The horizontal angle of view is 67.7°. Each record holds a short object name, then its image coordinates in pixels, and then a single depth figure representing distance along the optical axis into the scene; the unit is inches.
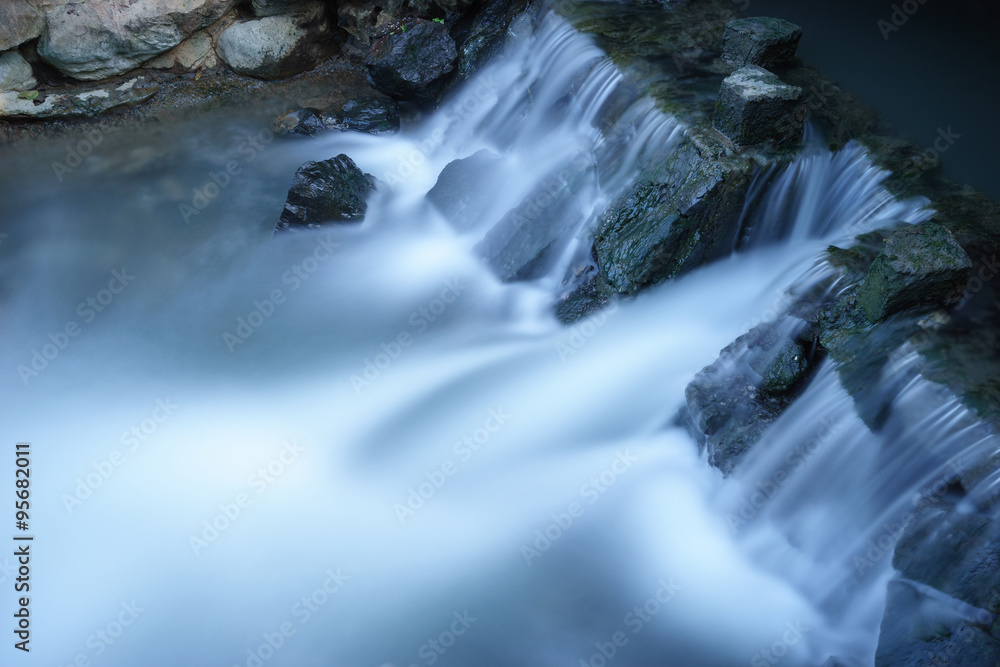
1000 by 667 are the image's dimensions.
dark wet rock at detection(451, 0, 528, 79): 303.7
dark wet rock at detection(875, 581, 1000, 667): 136.1
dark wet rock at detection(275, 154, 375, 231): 257.1
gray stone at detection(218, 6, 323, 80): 310.2
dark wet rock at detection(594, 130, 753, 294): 206.7
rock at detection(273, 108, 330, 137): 301.0
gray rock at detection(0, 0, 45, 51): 276.8
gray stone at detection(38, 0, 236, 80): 286.2
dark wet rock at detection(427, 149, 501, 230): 265.6
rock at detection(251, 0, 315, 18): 308.3
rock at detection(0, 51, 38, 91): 287.9
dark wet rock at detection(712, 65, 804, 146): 208.2
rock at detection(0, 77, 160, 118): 293.1
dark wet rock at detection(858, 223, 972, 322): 164.1
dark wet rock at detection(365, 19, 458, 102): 298.4
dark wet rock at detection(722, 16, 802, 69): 243.1
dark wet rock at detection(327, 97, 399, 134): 304.8
